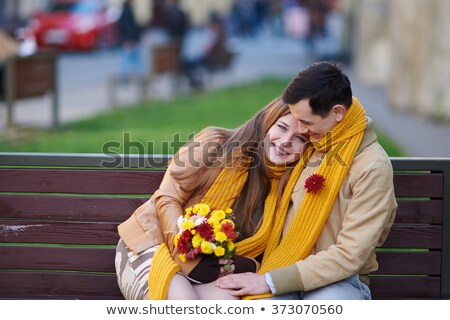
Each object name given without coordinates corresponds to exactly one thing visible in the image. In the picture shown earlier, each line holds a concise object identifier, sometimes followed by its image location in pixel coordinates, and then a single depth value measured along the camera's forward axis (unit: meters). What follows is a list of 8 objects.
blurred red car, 29.45
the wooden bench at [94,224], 4.27
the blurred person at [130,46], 17.82
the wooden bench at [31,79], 11.70
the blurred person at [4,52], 11.69
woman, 3.94
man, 3.71
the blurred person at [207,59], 19.50
